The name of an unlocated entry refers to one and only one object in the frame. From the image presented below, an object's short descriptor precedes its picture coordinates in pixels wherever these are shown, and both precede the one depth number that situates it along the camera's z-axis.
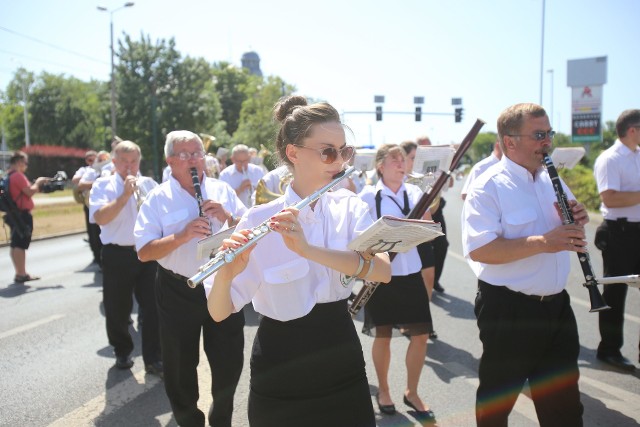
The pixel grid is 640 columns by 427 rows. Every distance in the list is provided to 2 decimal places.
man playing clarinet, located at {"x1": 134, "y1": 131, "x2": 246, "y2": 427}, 3.58
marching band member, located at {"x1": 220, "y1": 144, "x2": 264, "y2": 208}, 9.49
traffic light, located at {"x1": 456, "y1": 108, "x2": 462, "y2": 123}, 33.44
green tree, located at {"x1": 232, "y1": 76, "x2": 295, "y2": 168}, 44.81
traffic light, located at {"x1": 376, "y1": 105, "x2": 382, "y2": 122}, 34.73
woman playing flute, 2.26
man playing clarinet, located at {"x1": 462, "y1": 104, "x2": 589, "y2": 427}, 2.94
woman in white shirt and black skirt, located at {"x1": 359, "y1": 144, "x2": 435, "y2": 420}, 4.20
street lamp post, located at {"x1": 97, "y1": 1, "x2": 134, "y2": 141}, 32.63
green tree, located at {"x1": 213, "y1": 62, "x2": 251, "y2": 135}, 64.79
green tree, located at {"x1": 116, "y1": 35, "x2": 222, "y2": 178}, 38.06
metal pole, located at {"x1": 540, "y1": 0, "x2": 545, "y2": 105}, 34.03
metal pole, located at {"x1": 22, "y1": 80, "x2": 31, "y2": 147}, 54.71
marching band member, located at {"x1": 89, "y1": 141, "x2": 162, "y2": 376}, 5.18
